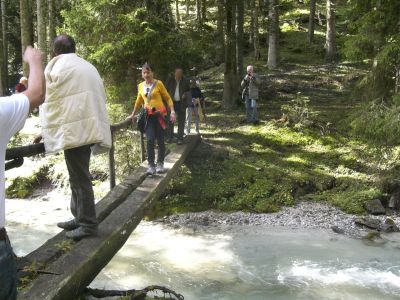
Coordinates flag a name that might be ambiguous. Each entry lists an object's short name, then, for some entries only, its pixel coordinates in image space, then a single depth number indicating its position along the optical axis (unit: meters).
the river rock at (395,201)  10.44
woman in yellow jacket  8.62
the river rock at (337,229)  9.41
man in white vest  4.93
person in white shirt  2.44
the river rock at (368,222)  9.55
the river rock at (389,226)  9.38
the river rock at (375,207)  10.23
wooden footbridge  4.51
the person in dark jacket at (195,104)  13.43
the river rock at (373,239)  8.84
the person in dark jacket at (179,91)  11.53
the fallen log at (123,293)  5.21
